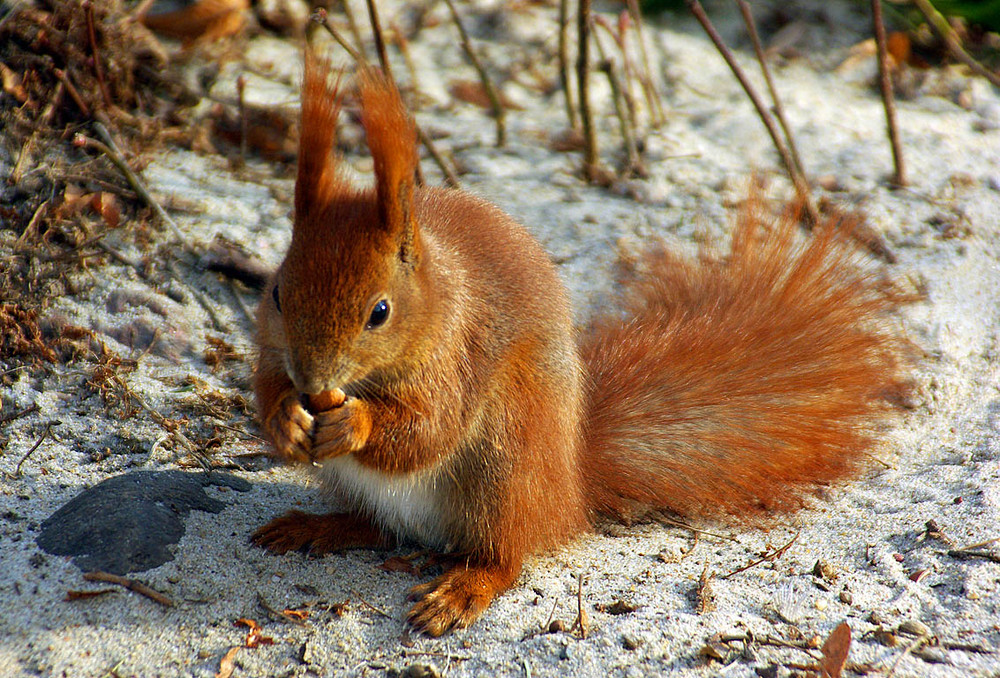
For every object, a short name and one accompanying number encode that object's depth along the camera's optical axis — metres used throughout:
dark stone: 3.71
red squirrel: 3.37
